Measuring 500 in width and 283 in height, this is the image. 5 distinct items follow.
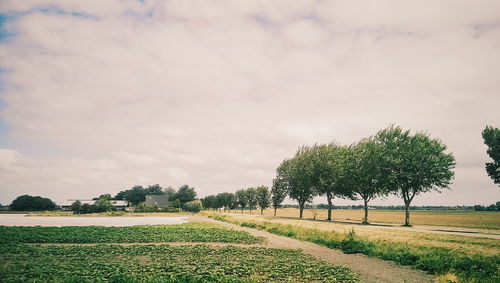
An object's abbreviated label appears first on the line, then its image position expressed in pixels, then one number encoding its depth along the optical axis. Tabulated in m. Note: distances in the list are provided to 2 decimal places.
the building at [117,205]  171.00
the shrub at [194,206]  159.12
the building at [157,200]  185.38
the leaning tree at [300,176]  87.12
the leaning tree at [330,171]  77.19
